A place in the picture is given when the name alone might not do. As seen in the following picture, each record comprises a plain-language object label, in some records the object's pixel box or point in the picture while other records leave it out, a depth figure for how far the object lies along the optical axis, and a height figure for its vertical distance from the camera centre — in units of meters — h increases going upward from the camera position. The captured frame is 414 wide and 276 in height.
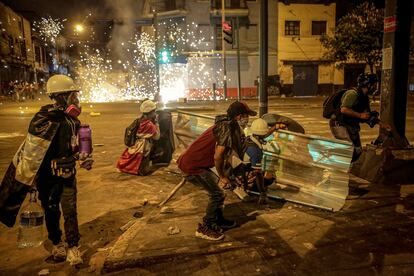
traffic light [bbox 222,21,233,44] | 20.31 +2.10
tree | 29.12 +2.53
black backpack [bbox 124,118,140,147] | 7.45 -1.02
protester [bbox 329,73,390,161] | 5.95 -0.59
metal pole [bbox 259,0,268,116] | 6.97 +0.31
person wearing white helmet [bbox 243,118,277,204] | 5.53 -1.25
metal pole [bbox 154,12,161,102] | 16.41 +0.82
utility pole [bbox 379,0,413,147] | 6.55 +0.10
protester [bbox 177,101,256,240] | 4.21 -0.87
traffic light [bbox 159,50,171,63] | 21.38 +1.06
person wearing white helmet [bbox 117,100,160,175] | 7.45 -1.13
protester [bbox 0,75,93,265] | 3.79 -0.77
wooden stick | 5.82 -1.73
